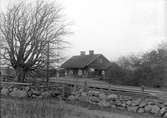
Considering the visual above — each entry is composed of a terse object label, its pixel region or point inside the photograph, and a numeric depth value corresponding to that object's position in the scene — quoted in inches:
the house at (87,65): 1470.2
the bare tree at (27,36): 598.9
